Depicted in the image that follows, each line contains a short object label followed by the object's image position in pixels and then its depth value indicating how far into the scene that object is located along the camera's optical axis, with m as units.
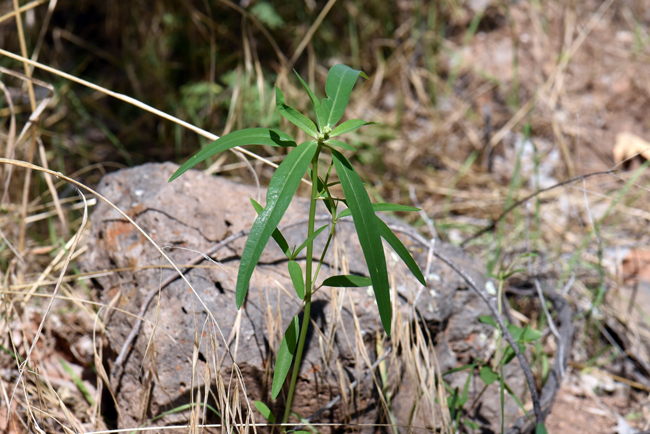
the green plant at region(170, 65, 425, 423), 1.38
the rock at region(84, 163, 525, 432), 1.60
